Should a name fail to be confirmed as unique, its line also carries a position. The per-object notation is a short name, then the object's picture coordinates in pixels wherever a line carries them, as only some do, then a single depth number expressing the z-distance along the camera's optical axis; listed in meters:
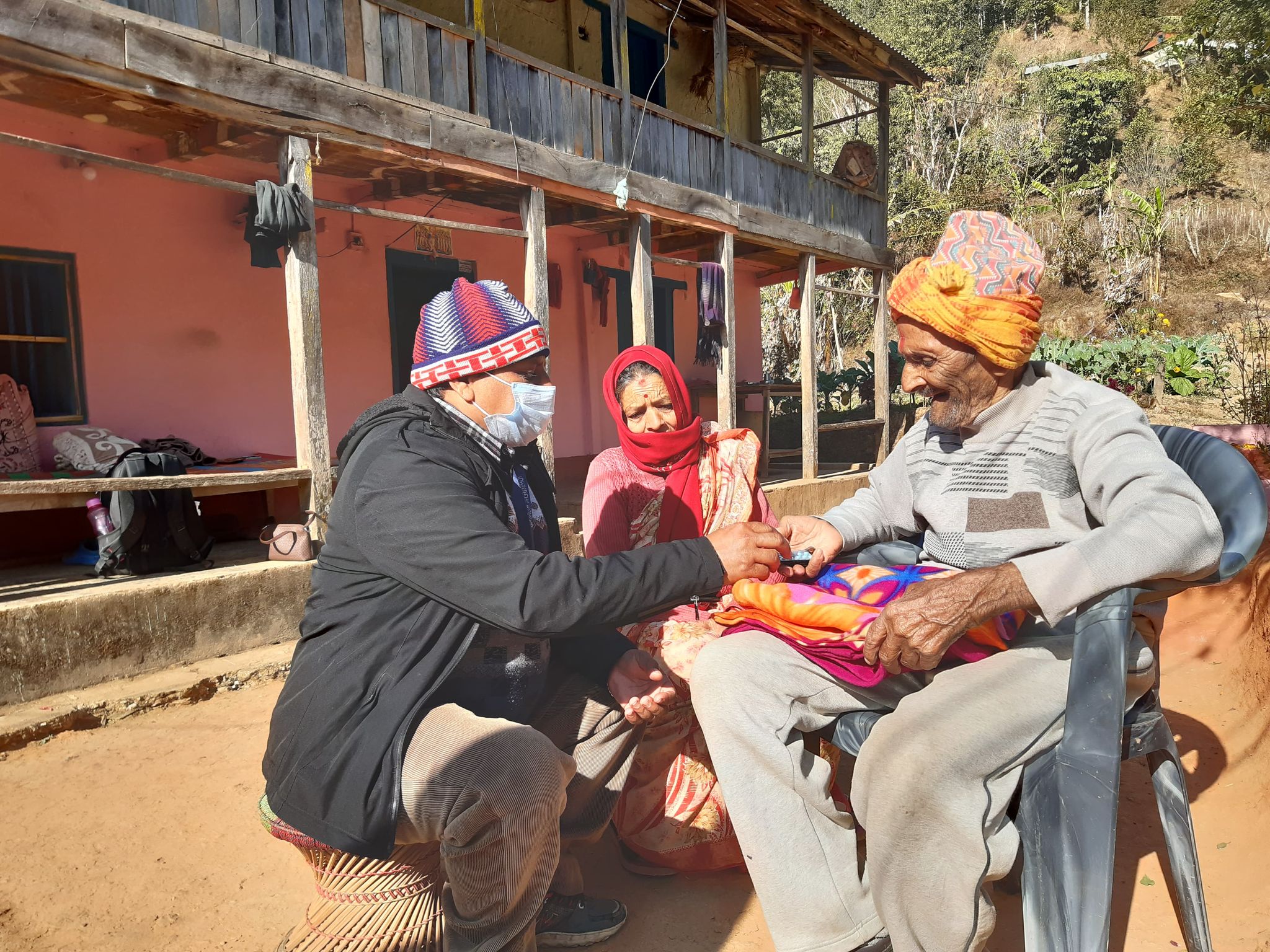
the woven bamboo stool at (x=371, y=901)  2.13
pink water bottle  5.51
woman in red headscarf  2.76
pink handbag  5.69
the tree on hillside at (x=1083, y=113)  28.05
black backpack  5.45
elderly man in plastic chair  1.82
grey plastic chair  1.68
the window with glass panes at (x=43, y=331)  6.21
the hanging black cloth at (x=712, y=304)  9.66
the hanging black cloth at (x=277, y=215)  5.57
